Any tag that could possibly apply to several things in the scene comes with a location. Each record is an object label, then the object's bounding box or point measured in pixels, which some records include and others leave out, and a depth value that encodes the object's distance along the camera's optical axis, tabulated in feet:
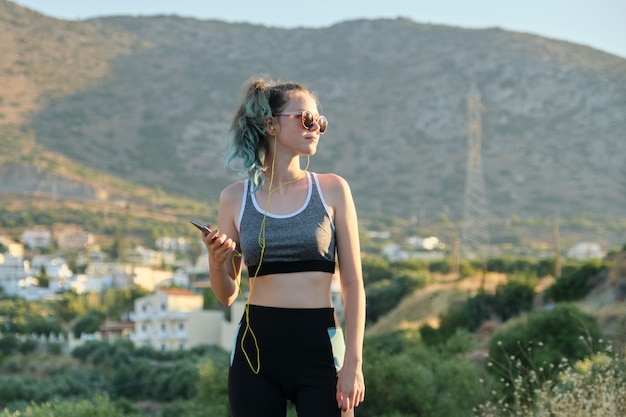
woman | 9.11
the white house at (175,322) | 136.46
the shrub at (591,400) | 14.29
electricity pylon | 144.05
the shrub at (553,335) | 37.99
